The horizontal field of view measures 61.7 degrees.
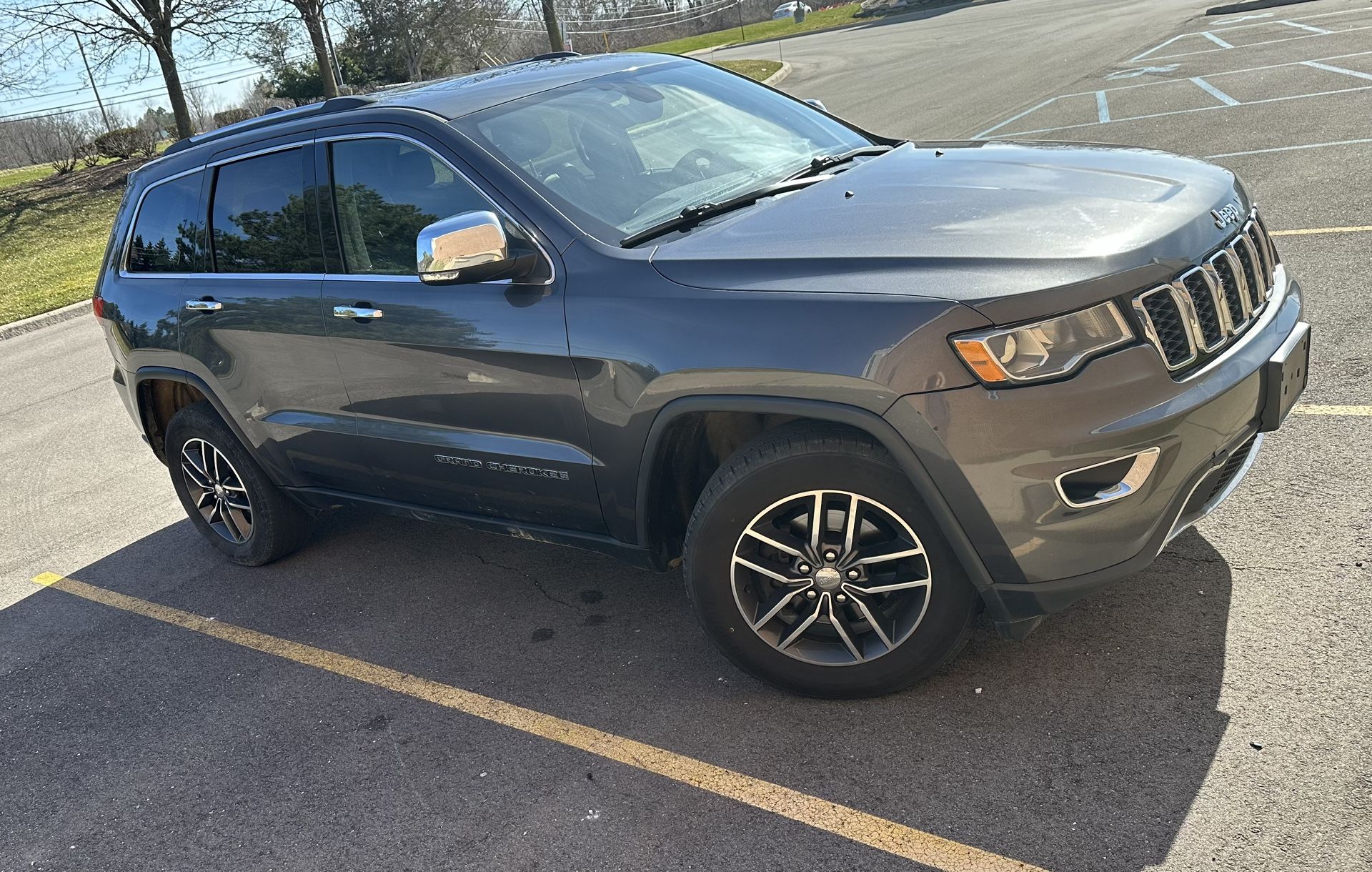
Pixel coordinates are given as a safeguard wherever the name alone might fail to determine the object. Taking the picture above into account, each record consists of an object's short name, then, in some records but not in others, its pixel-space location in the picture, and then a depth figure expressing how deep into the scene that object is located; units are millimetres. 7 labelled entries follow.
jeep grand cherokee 2951
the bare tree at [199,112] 35219
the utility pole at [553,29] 27383
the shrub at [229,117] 30794
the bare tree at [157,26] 23859
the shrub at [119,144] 26000
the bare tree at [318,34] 23594
